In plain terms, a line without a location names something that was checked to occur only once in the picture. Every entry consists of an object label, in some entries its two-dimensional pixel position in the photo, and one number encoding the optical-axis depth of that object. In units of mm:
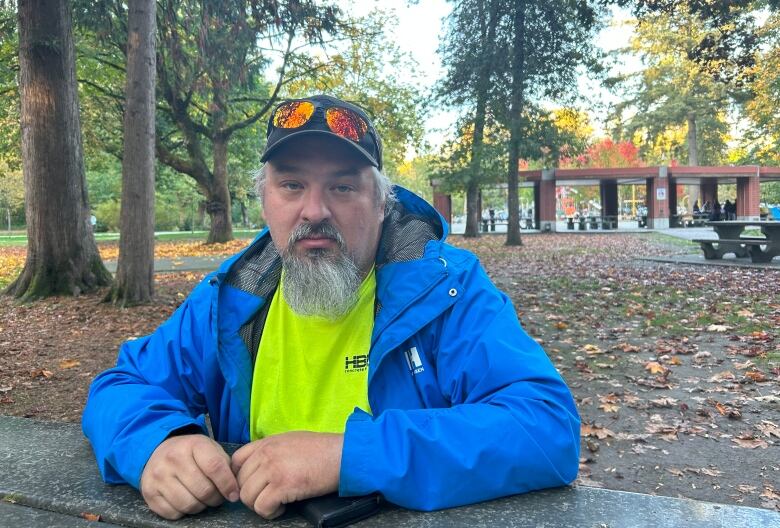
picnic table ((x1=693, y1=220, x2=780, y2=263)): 13555
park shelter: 36844
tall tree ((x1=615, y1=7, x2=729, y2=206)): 40844
